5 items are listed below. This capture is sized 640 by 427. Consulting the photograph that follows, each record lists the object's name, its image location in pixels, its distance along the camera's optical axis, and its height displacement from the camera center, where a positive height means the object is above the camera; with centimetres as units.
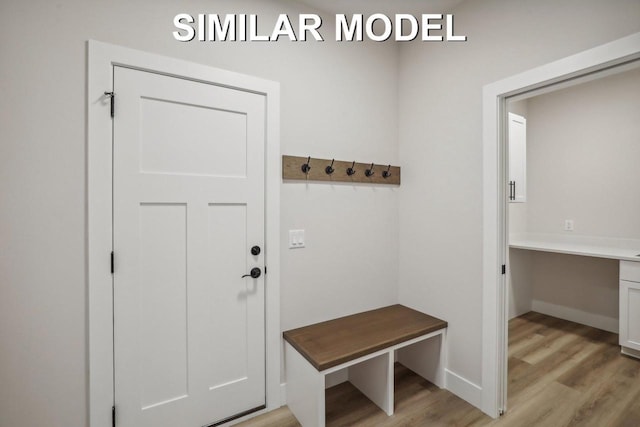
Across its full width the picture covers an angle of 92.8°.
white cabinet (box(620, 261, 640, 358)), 249 -78
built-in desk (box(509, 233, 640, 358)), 249 -44
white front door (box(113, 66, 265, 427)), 154 -20
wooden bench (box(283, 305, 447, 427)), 169 -83
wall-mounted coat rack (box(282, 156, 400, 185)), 199 +30
